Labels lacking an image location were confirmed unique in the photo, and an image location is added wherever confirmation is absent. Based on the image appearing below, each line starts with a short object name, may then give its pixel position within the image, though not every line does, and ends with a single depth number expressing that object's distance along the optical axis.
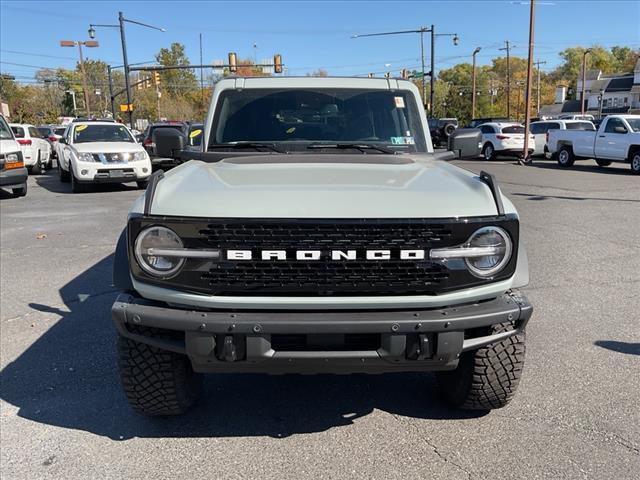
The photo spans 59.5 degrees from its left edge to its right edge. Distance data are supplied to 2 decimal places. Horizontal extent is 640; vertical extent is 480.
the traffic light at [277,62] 29.91
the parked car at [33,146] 17.44
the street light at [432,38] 36.62
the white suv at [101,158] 13.50
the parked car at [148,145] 15.73
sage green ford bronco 2.53
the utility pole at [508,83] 54.32
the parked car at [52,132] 24.50
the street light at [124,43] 31.86
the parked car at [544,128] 23.25
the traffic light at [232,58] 27.30
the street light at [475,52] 44.14
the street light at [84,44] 37.78
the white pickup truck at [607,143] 18.08
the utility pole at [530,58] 21.06
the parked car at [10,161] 11.95
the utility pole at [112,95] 37.56
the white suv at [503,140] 24.42
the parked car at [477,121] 34.95
